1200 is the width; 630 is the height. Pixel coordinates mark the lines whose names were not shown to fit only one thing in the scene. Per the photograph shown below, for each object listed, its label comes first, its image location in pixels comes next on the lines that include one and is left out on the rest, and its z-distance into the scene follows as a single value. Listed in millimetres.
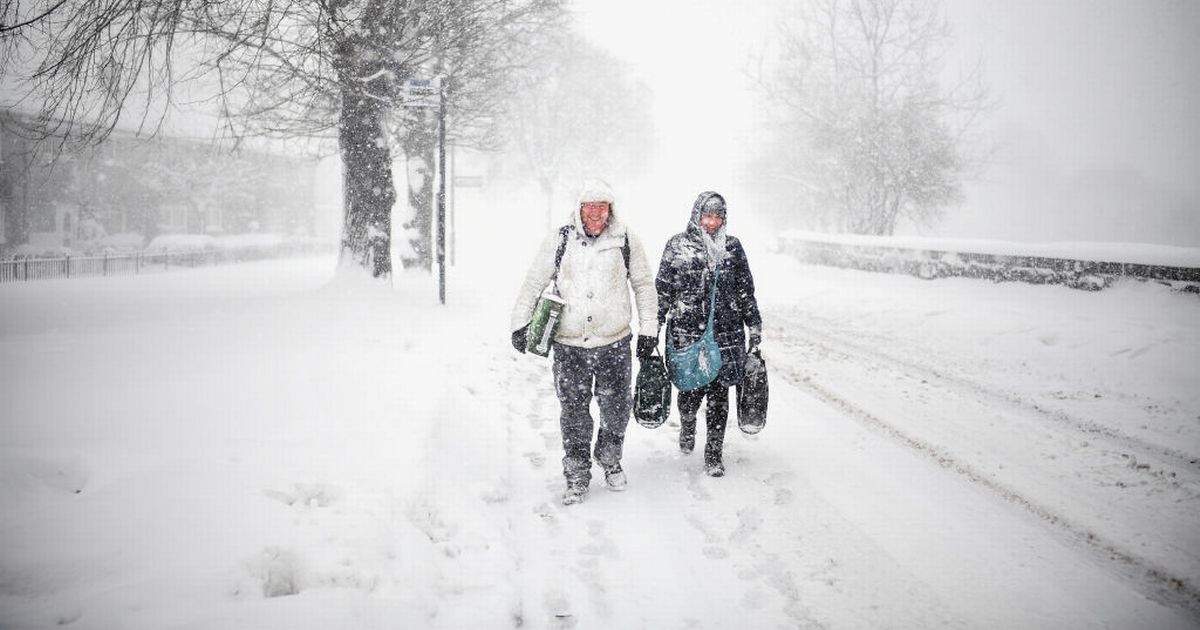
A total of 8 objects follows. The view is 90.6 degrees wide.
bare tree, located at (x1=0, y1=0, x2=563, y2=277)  5105
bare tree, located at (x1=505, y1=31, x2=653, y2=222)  31000
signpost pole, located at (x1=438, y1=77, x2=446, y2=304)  8855
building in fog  25656
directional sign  8484
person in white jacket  3973
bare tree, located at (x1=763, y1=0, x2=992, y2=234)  21547
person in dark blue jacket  4355
